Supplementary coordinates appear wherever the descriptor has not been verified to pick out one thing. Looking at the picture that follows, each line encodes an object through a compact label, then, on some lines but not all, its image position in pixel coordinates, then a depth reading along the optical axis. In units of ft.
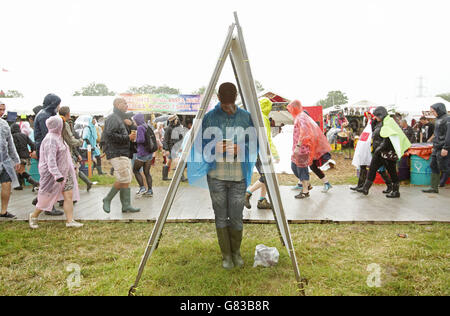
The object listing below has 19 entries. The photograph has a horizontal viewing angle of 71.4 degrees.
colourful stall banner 60.80
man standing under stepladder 10.66
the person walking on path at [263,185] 16.75
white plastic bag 11.17
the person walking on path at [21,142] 21.88
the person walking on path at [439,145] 21.95
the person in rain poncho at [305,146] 20.16
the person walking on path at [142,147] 22.07
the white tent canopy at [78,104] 62.10
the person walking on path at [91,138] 31.39
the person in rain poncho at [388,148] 20.67
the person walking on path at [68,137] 16.96
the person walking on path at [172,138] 29.45
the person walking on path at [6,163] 16.58
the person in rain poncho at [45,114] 17.01
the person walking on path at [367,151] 22.27
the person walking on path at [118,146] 17.03
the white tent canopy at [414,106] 61.93
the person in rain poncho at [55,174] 14.79
